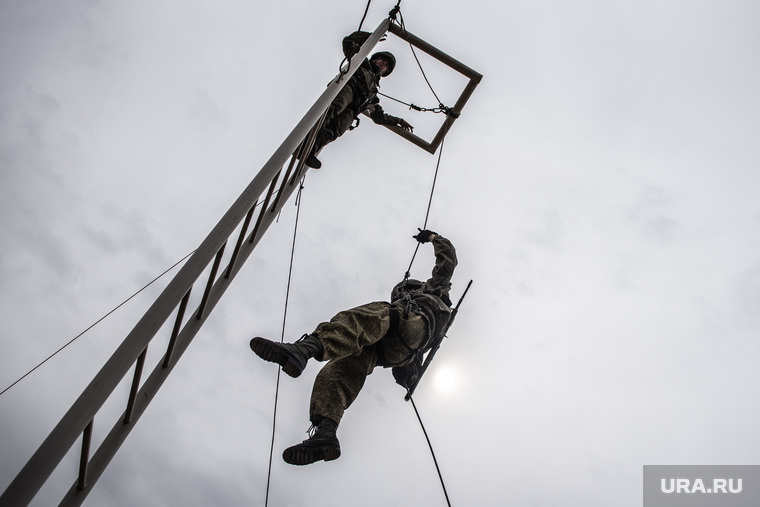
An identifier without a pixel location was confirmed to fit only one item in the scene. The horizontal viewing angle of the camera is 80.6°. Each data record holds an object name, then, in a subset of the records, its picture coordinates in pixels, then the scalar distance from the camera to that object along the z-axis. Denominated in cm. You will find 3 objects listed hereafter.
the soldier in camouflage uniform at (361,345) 316
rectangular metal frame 559
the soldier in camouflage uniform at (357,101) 486
